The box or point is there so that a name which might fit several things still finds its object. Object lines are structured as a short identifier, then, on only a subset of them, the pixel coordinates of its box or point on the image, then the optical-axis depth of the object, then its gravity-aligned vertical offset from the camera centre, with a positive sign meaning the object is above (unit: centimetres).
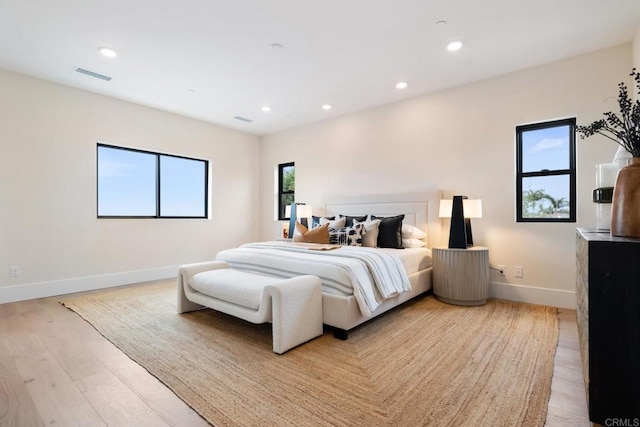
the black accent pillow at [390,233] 377 -26
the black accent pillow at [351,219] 429 -9
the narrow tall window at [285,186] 613 +56
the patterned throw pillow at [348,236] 381 -29
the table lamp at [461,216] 348 -3
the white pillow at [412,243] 388 -39
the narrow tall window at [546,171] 335 +48
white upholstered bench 224 -73
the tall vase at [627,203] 146 +5
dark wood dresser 128 -52
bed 251 -49
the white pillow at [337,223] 423 -14
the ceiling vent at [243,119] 531 +170
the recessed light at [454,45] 299 +171
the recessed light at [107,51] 311 +171
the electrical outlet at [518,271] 357 -69
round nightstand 336 -71
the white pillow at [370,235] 379 -28
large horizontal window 451 +48
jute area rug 158 -105
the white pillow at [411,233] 401 -27
